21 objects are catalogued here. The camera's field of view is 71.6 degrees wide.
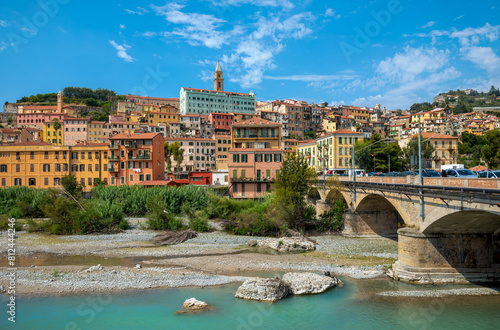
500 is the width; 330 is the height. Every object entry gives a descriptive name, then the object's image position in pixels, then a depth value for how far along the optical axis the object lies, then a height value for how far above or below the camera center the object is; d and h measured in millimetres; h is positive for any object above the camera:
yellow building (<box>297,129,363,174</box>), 74438 +4486
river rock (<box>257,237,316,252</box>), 30906 -6684
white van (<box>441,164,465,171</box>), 38519 +389
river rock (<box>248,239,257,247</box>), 32562 -6714
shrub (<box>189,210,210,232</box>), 40156 -5992
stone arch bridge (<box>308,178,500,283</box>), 17891 -3918
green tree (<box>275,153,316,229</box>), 38281 -2005
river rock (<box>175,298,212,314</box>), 17047 -6716
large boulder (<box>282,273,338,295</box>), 19781 -6505
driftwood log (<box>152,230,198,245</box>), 34562 -6650
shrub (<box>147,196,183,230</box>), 41156 -5550
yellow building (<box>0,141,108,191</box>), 64062 +1849
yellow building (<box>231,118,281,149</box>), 65875 +6836
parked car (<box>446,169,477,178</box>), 30219 -300
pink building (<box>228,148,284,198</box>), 56688 +469
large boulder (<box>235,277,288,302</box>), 18641 -6455
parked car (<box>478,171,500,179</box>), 26345 -363
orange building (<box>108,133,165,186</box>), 63562 +2463
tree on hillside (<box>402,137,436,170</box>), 79250 +4414
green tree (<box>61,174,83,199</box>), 52469 -1620
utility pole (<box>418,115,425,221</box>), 21094 -2144
